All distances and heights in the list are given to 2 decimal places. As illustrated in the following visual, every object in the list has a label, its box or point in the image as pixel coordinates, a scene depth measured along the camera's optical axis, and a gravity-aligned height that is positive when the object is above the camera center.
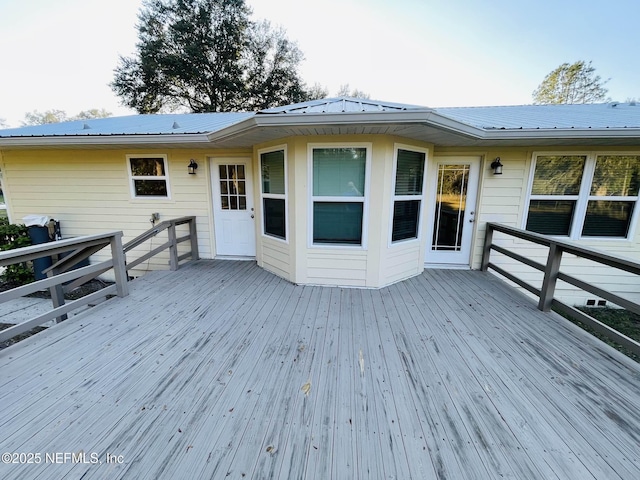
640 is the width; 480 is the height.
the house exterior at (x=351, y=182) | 3.30 +0.15
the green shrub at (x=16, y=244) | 4.81 -1.02
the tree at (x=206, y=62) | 13.10 +6.76
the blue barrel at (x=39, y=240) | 4.68 -0.95
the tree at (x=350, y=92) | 17.39 +6.84
